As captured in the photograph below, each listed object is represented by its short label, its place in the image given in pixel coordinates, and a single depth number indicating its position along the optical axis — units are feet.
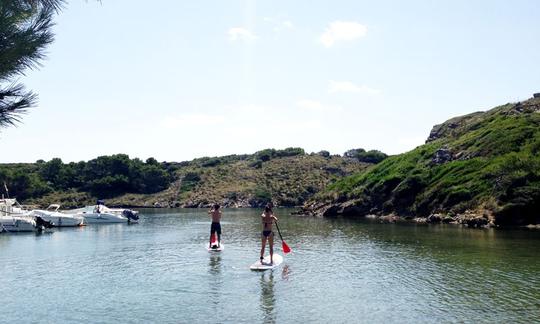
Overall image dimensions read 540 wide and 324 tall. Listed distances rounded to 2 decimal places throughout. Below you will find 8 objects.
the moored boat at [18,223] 173.37
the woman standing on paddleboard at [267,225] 87.44
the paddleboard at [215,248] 108.82
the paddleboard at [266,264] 82.07
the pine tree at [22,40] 34.78
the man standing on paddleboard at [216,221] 112.06
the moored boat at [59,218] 201.98
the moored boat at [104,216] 232.94
